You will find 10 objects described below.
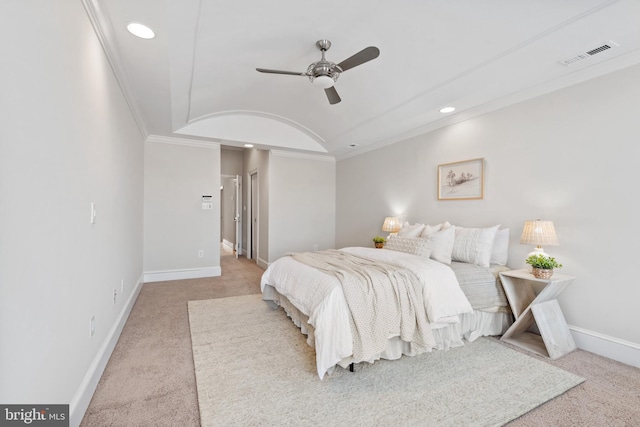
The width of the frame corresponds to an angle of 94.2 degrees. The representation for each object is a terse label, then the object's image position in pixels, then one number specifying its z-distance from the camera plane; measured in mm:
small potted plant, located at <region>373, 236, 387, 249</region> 4543
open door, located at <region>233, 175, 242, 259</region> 7520
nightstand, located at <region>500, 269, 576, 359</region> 2512
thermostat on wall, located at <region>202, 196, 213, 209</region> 5262
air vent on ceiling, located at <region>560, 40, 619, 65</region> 2266
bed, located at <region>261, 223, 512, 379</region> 2098
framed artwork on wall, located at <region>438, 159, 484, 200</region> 3508
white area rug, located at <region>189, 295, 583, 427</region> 1732
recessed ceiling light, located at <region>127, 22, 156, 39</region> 2110
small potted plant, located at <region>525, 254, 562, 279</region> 2549
